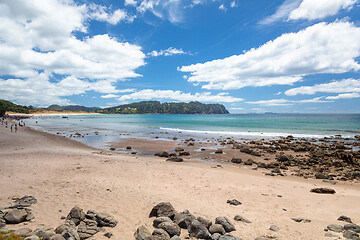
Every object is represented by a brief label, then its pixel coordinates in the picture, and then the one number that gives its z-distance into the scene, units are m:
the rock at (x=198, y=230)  6.77
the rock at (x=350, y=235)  7.00
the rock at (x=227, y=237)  6.51
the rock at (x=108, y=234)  6.84
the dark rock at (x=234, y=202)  10.25
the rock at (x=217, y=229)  7.15
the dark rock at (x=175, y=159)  22.40
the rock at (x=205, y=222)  7.44
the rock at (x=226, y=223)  7.51
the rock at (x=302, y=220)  8.55
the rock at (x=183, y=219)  7.49
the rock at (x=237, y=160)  22.81
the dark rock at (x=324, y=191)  12.41
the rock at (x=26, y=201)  8.70
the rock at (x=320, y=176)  16.72
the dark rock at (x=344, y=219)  8.47
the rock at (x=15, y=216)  6.93
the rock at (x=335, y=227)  7.65
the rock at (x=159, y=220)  7.53
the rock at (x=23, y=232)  6.11
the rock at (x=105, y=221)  7.50
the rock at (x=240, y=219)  8.38
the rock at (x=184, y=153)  26.58
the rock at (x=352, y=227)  7.44
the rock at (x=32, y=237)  5.54
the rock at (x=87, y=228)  6.68
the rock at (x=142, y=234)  6.57
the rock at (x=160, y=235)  6.31
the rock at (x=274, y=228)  7.73
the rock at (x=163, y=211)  8.07
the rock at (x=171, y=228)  6.94
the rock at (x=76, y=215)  7.38
